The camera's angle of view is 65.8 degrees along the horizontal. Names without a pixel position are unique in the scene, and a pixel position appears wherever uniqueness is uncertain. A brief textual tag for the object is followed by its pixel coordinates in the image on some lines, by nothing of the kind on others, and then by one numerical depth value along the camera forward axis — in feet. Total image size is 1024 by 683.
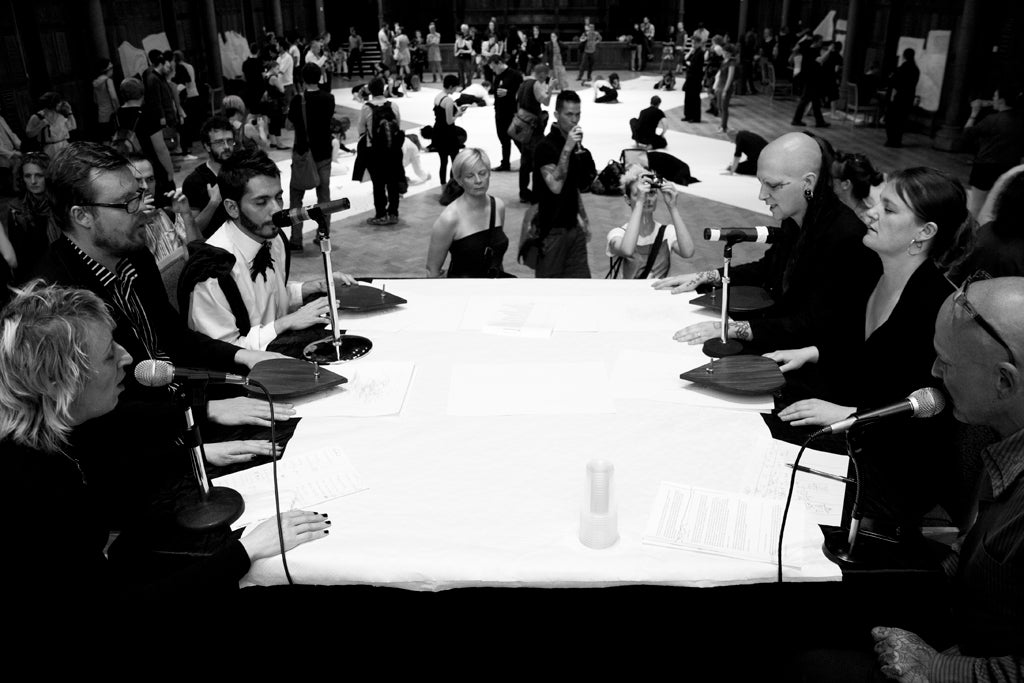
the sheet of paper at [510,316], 10.39
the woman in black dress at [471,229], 13.32
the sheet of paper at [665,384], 8.42
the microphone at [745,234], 8.67
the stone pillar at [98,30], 39.63
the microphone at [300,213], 9.18
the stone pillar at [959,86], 38.52
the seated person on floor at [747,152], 33.73
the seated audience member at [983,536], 5.40
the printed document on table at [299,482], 6.88
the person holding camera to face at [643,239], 13.20
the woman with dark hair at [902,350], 8.04
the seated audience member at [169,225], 14.33
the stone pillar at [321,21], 80.05
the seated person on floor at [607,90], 57.36
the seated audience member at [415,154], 33.58
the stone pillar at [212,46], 52.54
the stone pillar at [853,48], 51.16
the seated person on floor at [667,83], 66.13
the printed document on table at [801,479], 6.75
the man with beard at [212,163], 17.20
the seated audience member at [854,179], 13.85
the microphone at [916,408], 5.48
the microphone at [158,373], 5.89
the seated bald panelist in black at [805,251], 9.62
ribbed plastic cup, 6.13
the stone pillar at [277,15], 69.51
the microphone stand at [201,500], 6.47
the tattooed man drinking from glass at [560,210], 15.96
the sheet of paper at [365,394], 8.38
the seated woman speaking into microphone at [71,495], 5.38
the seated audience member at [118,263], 8.80
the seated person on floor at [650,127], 37.19
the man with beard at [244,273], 9.70
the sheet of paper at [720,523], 6.29
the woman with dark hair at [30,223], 16.53
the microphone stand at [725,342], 8.99
